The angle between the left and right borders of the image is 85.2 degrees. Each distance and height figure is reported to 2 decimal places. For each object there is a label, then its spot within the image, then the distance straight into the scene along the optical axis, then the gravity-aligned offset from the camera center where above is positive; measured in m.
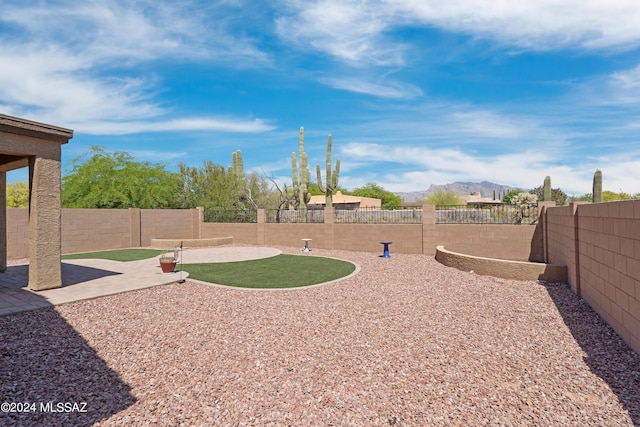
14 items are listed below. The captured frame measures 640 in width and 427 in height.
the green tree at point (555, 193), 37.44 +1.99
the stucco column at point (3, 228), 11.01 -0.55
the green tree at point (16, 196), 47.72 +2.07
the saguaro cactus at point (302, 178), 28.00 +2.67
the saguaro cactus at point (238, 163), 32.97 +4.54
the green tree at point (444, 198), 59.78 +2.20
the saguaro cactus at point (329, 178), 28.08 +2.68
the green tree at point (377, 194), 88.81 +4.48
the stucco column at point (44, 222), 8.27 -0.27
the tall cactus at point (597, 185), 17.06 +1.28
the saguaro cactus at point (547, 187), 18.61 +1.27
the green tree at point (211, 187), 31.70 +2.39
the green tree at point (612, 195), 39.38 +1.92
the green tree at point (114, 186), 26.84 +2.03
